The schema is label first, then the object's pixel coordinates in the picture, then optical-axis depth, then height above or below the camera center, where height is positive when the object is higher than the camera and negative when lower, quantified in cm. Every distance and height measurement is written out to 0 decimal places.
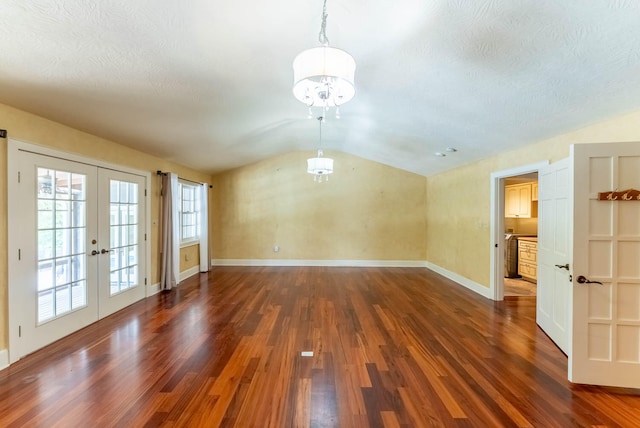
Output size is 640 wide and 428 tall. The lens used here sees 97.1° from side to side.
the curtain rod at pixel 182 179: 523 +73
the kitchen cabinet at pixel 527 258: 586 -96
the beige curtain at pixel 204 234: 702 -54
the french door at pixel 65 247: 279 -42
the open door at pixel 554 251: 296 -43
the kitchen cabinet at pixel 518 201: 634 +30
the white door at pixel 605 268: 229 -45
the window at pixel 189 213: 632 -2
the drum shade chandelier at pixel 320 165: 528 +90
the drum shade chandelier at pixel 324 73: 164 +86
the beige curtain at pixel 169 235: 527 -43
